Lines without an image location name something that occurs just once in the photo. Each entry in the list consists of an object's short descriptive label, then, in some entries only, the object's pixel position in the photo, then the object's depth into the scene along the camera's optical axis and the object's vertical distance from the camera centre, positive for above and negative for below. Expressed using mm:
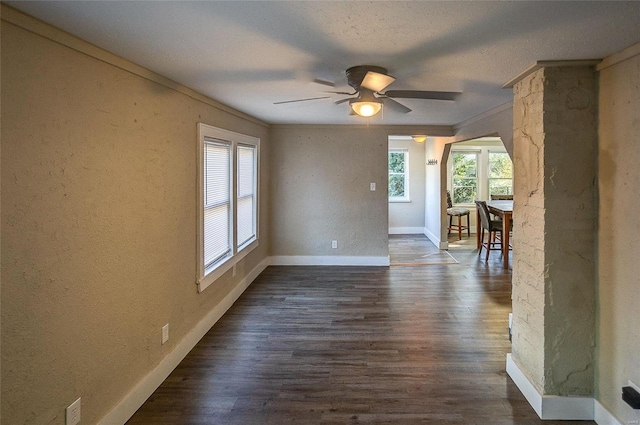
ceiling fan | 2301 +683
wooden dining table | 5672 -484
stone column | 2188 -192
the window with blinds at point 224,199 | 3381 -72
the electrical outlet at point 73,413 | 1801 -1071
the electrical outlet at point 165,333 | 2697 -1017
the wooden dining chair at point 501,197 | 8359 -117
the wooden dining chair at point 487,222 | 6113 -487
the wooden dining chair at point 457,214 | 7961 -461
